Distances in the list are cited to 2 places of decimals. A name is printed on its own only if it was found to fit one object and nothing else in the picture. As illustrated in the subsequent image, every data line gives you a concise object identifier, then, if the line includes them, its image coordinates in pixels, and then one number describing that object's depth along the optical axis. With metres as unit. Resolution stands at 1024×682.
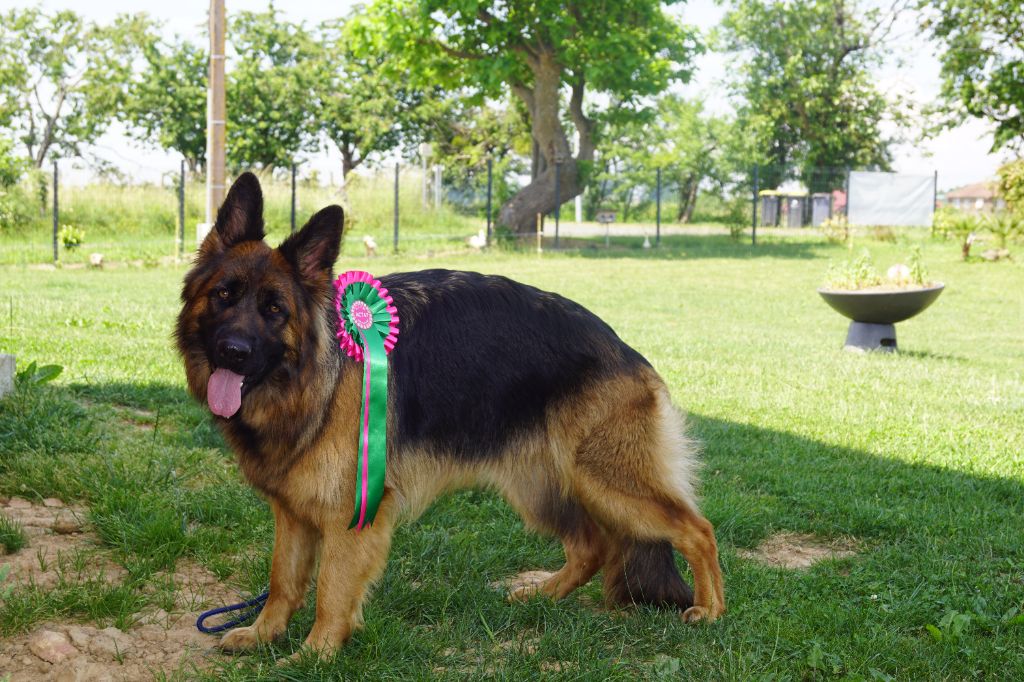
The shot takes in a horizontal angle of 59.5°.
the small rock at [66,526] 4.15
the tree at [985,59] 27.81
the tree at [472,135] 45.06
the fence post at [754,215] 29.55
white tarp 32.19
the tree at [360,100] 44.34
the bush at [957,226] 25.17
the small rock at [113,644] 3.21
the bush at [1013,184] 25.72
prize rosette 3.23
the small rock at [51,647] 3.15
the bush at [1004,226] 24.97
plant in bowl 10.52
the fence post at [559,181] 27.66
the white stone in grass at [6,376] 5.44
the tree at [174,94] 43.06
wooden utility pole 12.81
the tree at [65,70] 44.53
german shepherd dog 3.10
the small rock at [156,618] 3.49
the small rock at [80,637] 3.24
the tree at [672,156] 53.16
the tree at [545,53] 25.95
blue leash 3.47
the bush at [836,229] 29.88
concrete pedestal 10.99
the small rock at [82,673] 3.01
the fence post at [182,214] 21.79
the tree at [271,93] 42.41
